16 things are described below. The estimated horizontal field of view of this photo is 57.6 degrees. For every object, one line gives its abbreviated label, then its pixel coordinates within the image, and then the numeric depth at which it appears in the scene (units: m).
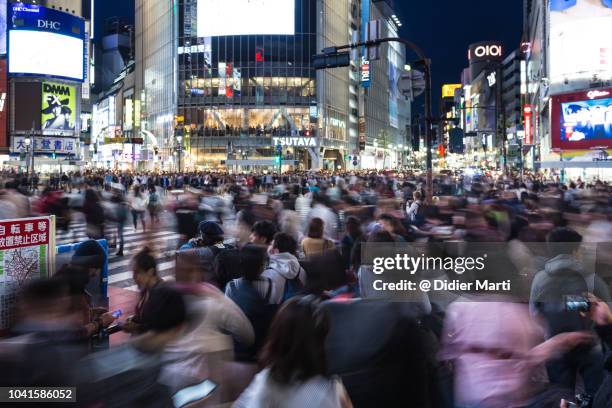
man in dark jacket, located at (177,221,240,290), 4.91
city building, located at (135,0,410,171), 81.19
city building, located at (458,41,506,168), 143.54
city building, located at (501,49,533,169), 128.27
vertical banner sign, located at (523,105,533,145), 78.81
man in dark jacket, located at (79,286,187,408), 3.06
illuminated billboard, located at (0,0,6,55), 70.06
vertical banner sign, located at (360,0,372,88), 101.12
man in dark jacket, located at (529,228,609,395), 4.51
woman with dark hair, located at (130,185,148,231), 19.62
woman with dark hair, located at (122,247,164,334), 5.08
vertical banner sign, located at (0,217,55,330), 6.65
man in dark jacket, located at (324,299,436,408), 3.70
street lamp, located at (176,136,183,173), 68.18
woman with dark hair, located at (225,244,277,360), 4.98
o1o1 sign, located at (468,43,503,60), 179.38
